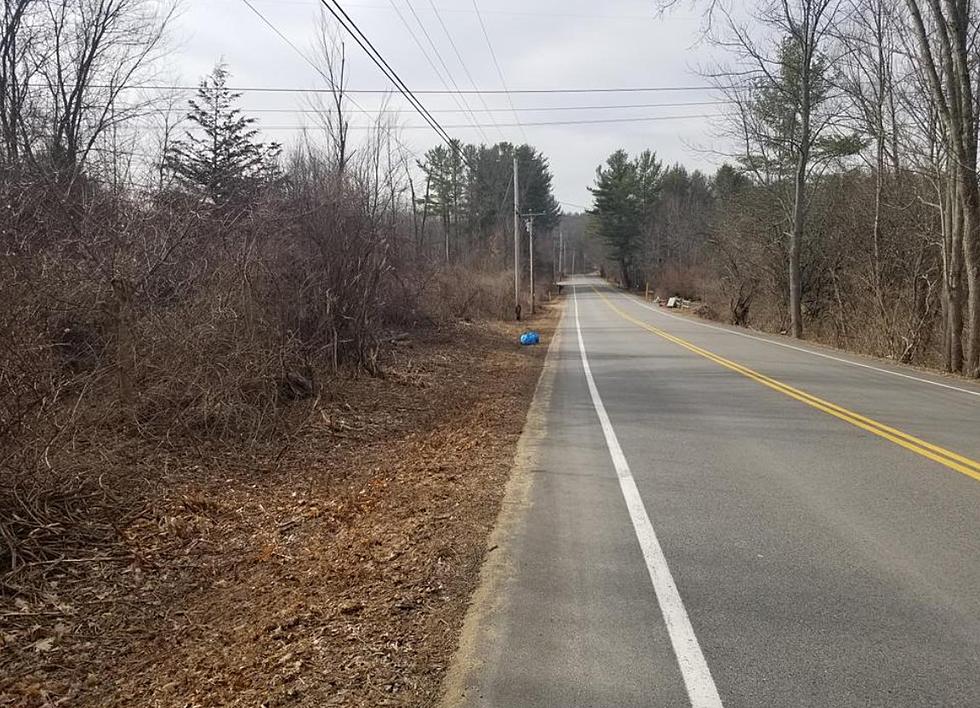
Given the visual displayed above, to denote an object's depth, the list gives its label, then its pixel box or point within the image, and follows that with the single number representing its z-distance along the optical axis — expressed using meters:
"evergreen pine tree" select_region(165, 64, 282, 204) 23.99
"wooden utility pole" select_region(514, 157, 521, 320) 35.22
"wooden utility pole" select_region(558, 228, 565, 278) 124.79
